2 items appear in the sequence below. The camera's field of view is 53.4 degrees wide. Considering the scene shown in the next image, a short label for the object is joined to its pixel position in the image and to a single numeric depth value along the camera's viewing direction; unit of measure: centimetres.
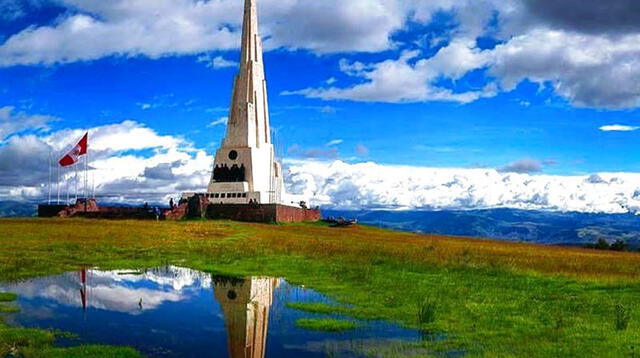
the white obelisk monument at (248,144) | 8481
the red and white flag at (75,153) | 6856
